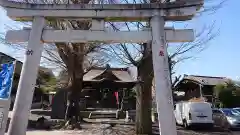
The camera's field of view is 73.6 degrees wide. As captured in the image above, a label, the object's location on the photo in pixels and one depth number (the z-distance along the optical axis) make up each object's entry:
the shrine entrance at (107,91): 17.08
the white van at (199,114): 11.55
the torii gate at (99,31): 5.11
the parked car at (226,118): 12.06
